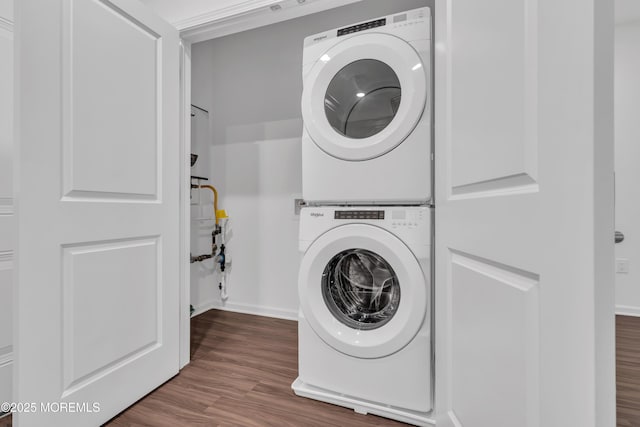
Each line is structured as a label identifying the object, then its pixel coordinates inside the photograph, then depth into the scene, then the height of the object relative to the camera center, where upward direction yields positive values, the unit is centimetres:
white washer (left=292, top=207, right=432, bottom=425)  123 -42
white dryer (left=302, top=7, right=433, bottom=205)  124 +44
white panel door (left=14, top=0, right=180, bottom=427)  99 +3
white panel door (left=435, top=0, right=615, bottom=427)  36 +0
